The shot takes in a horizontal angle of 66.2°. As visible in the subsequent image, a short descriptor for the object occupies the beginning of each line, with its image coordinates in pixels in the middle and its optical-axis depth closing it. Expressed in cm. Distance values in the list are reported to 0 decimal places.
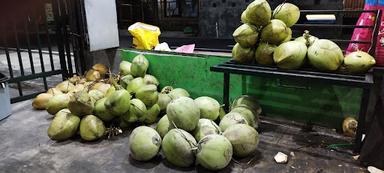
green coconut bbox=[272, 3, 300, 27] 226
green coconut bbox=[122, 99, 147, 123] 240
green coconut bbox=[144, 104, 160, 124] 255
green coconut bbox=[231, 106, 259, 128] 224
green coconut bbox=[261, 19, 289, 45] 219
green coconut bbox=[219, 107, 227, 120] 242
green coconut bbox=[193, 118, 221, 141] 201
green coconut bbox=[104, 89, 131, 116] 228
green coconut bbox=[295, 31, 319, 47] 219
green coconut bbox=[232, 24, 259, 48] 223
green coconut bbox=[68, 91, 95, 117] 229
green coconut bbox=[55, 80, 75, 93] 304
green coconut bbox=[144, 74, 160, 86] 285
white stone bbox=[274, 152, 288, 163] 199
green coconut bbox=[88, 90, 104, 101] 254
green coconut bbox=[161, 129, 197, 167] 185
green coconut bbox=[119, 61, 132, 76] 305
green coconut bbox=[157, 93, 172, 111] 262
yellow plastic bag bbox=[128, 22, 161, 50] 336
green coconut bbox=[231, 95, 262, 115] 238
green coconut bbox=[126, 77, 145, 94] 261
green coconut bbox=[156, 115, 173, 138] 211
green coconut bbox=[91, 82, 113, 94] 283
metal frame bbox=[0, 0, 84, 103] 334
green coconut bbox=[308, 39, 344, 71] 201
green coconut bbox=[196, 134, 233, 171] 179
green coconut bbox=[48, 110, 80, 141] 229
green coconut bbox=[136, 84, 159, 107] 248
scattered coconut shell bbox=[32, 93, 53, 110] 302
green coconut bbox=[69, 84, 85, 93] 293
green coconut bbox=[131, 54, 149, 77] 294
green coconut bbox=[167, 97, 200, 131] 198
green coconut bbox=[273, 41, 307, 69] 206
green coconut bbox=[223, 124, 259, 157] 194
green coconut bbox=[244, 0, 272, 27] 216
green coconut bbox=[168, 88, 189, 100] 263
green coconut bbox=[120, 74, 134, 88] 280
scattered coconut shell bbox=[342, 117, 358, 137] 225
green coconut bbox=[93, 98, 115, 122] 235
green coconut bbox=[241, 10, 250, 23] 230
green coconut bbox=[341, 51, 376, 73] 196
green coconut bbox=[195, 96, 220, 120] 229
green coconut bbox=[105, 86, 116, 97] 252
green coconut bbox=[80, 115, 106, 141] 228
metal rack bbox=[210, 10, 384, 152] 186
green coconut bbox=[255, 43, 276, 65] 222
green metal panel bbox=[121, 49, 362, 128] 238
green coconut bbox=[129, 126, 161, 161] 196
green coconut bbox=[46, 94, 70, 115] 266
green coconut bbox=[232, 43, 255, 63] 231
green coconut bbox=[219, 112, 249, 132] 211
